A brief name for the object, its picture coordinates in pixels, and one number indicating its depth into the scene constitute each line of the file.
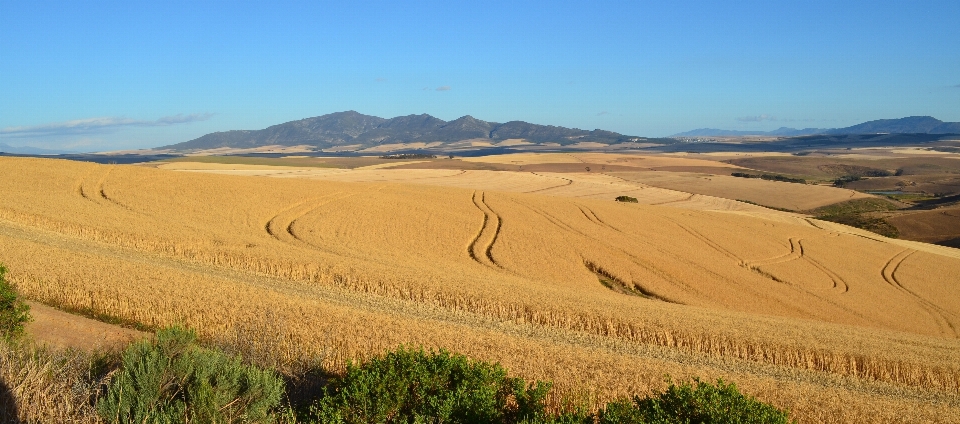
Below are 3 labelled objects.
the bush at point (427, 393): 8.55
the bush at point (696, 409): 8.04
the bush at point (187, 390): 8.32
